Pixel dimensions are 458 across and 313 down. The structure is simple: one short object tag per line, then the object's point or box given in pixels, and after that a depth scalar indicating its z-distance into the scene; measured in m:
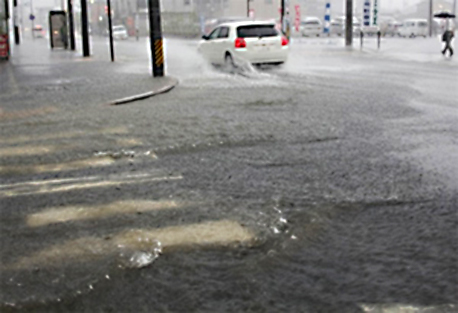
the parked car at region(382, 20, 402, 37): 68.62
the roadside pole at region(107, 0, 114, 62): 26.25
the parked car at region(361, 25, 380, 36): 57.84
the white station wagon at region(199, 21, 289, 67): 21.52
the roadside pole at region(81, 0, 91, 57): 31.50
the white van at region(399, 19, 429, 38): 62.19
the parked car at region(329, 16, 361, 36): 73.08
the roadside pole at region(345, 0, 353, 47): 38.44
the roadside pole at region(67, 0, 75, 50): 41.83
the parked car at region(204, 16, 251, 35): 62.26
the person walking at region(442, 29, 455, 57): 25.77
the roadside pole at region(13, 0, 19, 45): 52.30
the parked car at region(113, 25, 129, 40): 78.00
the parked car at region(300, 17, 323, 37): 66.88
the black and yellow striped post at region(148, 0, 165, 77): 18.34
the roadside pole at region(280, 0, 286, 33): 41.82
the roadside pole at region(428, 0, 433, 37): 65.06
